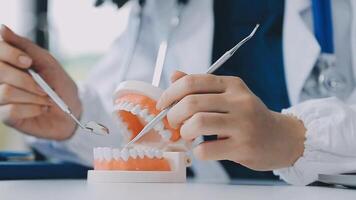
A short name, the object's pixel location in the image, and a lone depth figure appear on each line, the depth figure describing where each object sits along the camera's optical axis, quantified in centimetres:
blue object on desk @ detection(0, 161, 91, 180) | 93
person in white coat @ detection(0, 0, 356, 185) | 72
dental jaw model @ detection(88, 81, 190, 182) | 76
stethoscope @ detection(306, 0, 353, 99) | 103
